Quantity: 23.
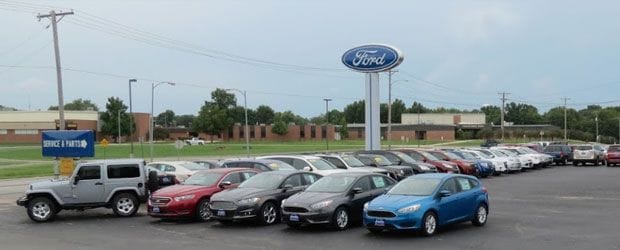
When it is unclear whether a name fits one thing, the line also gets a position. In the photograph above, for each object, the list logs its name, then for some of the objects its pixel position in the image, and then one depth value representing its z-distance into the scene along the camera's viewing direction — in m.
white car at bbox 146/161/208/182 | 24.62
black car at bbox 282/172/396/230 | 14.98
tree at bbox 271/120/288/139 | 147.25
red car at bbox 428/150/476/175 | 33.19
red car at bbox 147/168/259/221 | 17.41
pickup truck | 129.12
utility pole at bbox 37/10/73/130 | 35.16
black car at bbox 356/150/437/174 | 29.31
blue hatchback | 13.81
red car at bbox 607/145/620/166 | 43.94
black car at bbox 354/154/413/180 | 26.22
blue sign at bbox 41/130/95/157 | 24.69
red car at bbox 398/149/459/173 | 31.84
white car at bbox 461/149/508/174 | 36.86
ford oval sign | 39.75
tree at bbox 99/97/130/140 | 129.75
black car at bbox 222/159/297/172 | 22.91
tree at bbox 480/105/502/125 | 189.34
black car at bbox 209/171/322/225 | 16.17
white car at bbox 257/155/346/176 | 24.30
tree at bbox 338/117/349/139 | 155.12
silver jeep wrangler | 18.89
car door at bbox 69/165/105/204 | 19.12
